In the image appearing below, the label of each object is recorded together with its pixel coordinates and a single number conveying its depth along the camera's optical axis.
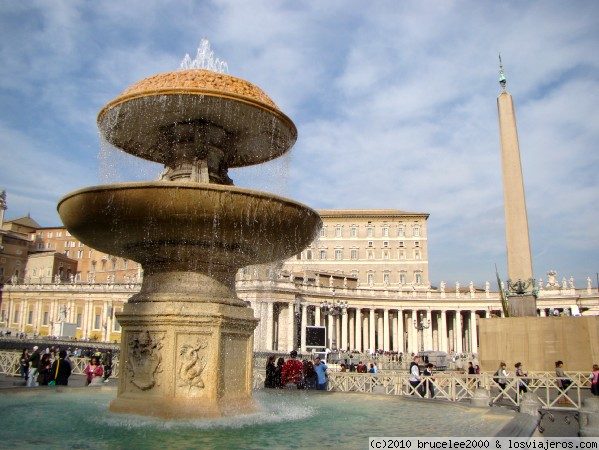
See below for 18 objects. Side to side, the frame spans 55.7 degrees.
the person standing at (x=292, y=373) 13.51
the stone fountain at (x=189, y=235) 7.21
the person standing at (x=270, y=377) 13.72
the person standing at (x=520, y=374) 13.79
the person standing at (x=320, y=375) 13.68
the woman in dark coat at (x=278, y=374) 13.68
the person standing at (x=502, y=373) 14.62
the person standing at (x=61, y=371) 12.97
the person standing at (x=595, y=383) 12.83
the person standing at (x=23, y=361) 17.62
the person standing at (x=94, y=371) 14.19
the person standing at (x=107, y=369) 16.50
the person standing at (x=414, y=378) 13.31
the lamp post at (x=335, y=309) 43.00
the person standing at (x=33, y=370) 14.60
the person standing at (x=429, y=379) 12.92
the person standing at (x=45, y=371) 13.70
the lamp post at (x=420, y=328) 65.45
